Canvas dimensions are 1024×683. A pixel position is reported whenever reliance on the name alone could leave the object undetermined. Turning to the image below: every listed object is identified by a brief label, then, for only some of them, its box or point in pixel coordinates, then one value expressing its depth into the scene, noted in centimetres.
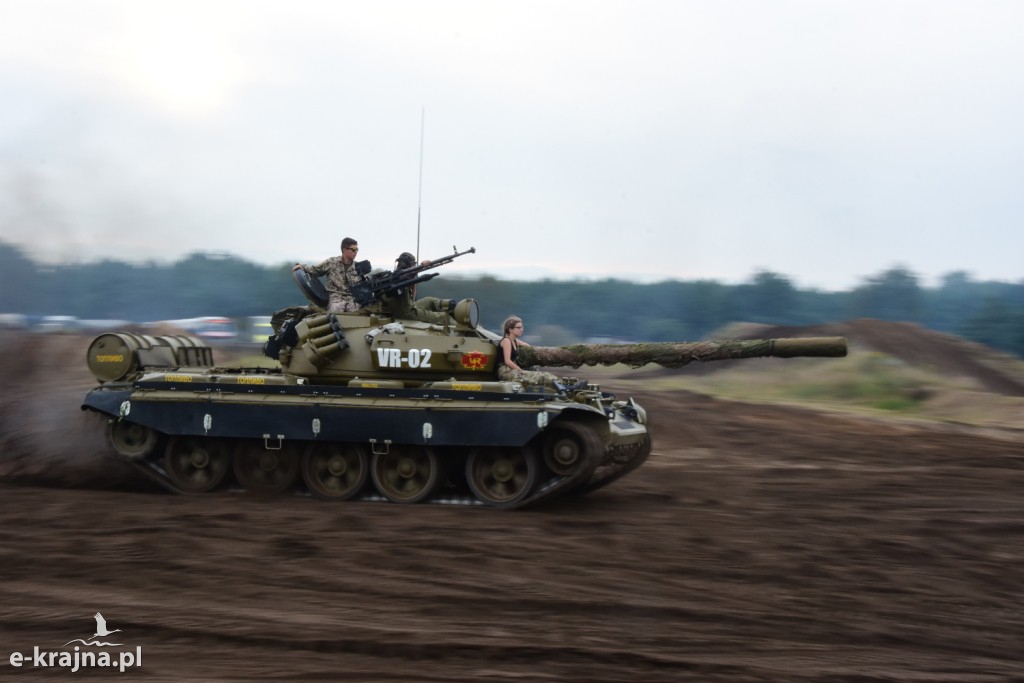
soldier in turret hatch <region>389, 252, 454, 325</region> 1427
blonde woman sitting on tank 1308
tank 1273
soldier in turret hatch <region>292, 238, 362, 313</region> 1432
